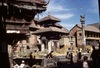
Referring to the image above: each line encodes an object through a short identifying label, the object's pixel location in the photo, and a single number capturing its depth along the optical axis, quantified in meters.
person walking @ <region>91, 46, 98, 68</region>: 9.08
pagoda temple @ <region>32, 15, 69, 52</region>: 30.44
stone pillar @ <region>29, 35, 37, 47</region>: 36.07
